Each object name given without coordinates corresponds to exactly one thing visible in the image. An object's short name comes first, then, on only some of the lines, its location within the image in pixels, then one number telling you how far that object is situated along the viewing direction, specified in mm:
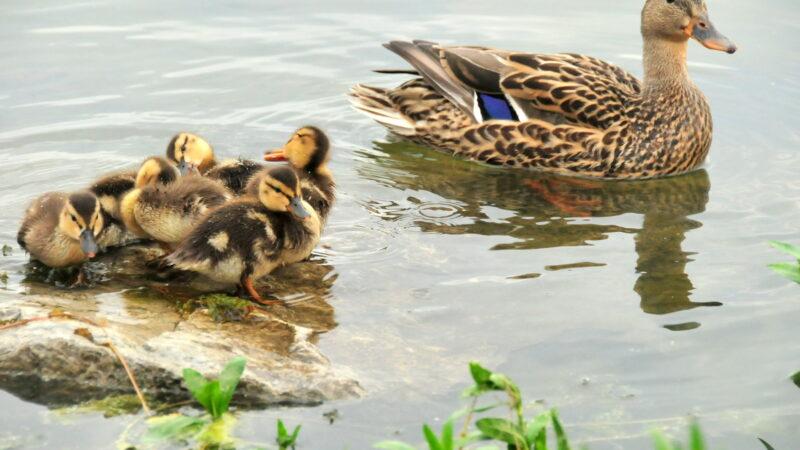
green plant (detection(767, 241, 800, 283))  8133
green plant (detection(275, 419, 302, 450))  7398
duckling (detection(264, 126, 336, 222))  11984
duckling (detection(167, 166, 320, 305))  9711
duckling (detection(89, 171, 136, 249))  10781
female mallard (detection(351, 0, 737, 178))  14414
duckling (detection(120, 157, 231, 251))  10219
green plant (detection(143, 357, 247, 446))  7574
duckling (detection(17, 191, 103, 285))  9734
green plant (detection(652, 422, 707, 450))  5766
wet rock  8234
